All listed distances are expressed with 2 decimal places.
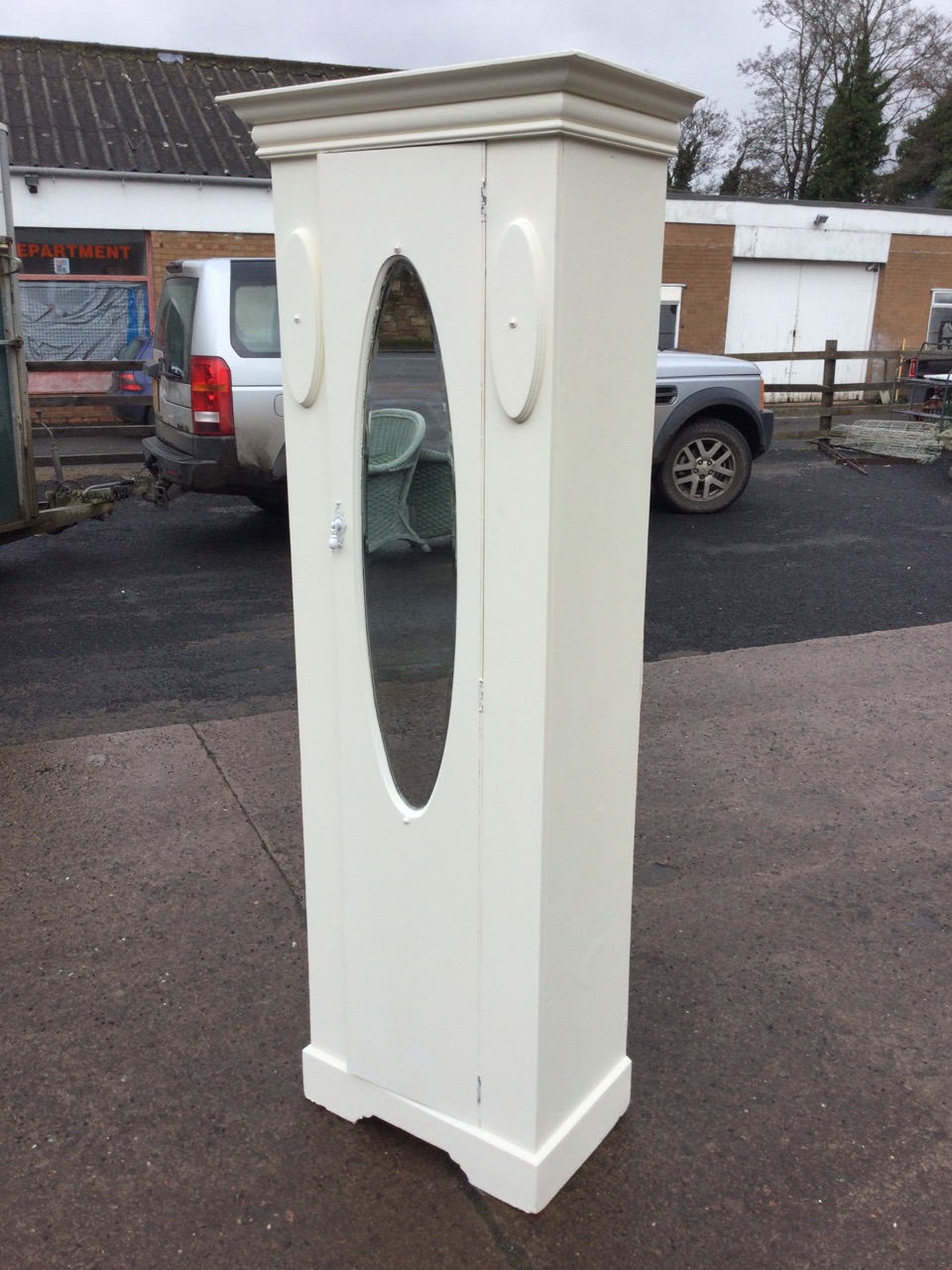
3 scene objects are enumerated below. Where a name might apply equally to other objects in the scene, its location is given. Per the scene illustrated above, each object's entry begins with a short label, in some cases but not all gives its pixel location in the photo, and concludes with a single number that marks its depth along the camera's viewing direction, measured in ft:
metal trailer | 21.34
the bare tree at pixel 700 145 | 122.42
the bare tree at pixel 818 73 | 116.37
